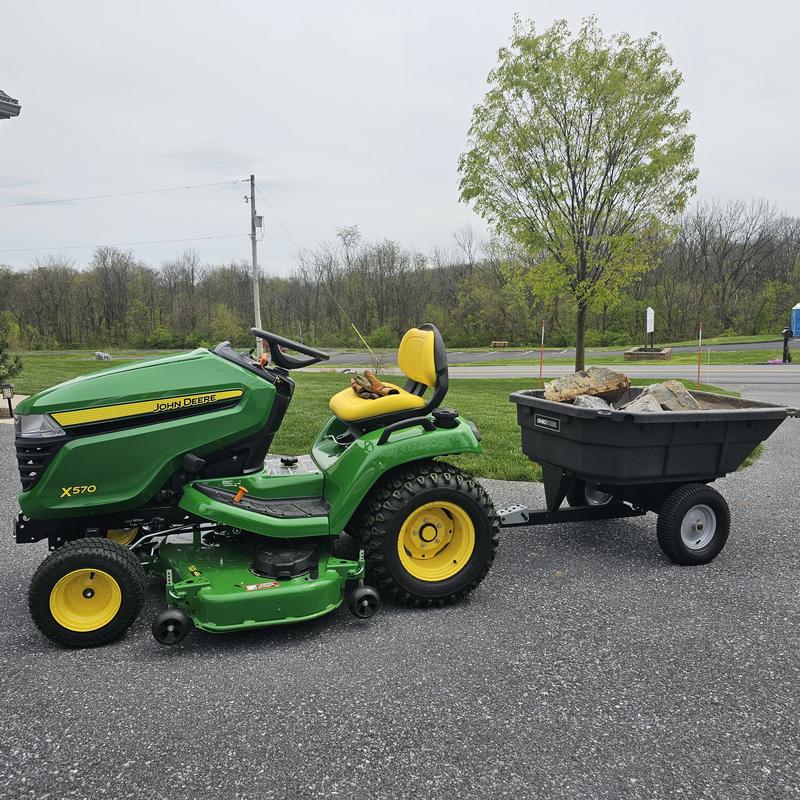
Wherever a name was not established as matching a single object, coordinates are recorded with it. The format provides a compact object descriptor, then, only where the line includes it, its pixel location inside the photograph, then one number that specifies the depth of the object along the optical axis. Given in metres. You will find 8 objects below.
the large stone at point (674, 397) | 4.00
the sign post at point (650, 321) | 15.08
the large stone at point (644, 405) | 3.78
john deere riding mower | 2.86
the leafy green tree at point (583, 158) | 11.45
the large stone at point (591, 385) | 4.27
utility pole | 23.14
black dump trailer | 3.64
